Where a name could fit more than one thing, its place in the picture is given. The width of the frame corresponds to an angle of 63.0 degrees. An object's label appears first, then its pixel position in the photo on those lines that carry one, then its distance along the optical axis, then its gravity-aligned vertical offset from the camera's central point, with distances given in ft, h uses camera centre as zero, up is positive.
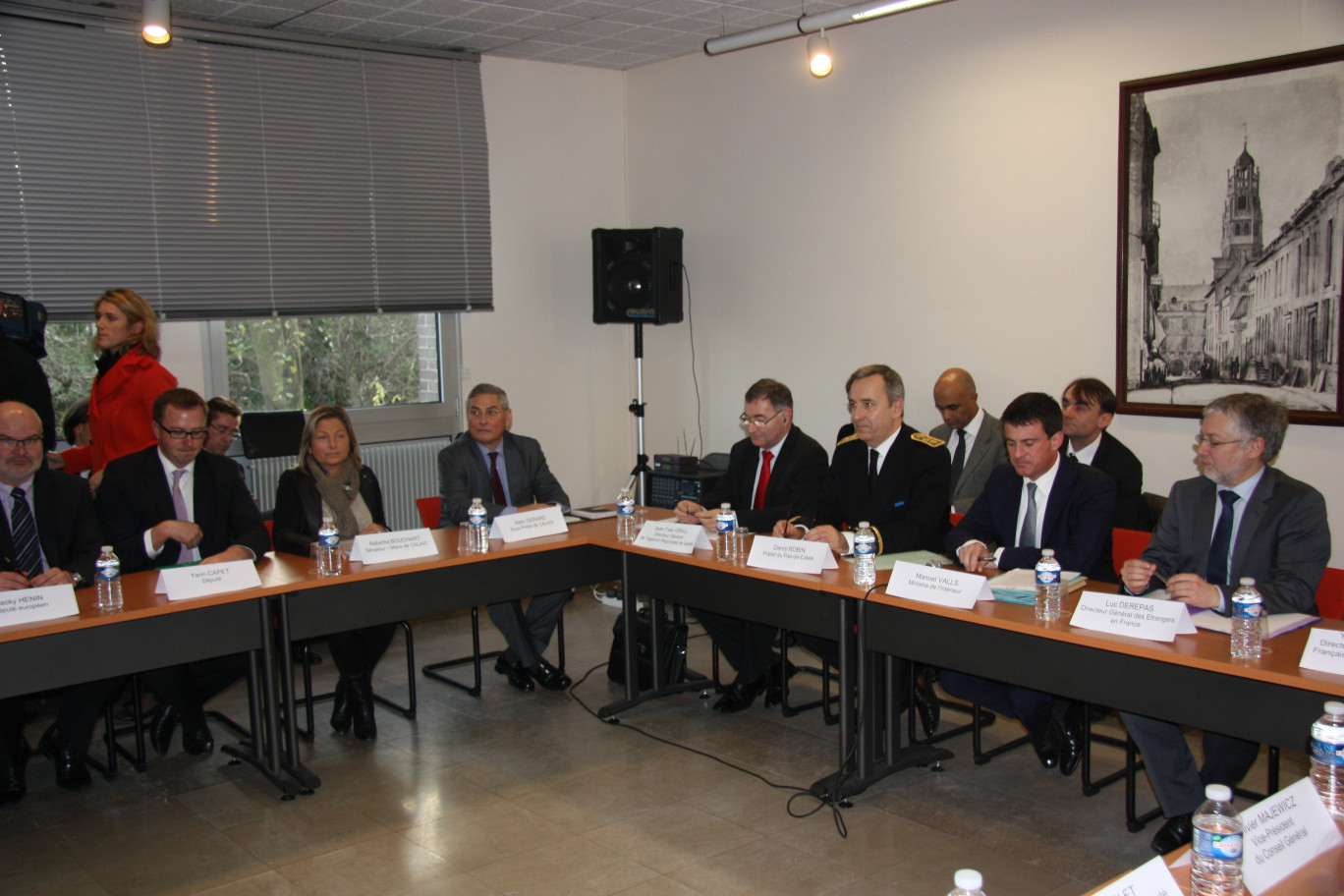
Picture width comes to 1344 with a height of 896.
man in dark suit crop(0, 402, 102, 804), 11.95 -1.94
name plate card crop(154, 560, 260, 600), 11.13 -2.43
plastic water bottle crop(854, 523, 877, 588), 11.31 -2.39
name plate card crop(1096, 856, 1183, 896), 5.11 -2.63
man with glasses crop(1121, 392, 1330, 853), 9.84 -2.07
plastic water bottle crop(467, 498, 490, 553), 13.73 -2.41
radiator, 21.15 -2.58
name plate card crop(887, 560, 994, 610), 10.38 -2.51
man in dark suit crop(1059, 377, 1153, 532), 14.11 -1.65
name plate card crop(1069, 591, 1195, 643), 9.06 -2.48
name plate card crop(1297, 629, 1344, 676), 8.12 -2.51
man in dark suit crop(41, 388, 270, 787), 12.57 -2.17
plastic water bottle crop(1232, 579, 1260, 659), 8.54 -2.39
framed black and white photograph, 14.06 +1.10
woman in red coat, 15.07 -0.36
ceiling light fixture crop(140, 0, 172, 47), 14.46 +4.29
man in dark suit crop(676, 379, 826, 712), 14.32 -2.13
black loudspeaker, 21.89 +1.17
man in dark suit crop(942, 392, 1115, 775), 11.44 -2.17
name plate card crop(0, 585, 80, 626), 10.16 -2.38
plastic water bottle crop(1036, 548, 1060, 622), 9.85 -2.41
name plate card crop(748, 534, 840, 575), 11.96 -2.48
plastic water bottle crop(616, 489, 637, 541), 14.56 -2.43
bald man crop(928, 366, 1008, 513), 16.61 -1.71
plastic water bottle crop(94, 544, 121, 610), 10.93 -2.33
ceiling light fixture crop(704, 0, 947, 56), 17.03 +5.09
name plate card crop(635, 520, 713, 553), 13.44 -2.52
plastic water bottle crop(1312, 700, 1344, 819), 6.31 -2.56
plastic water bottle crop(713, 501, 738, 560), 12.94 -2.39
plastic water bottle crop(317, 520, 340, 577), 12.61 -2.40
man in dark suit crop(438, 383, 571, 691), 15.94 -2.20
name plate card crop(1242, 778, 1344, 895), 5.44 -2.67
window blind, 17.20 +2.93
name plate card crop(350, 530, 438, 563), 12.89 -2.46
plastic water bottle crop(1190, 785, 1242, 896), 5.19 -2.54
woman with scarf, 14.17 -2.21
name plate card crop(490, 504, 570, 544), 14.14 -2.45
